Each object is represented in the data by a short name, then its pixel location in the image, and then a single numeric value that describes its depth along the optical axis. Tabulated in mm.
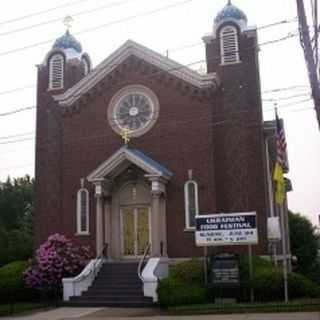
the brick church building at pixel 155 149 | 19878
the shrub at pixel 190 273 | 16598
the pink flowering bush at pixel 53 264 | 18576
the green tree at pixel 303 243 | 32906
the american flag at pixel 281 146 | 17408
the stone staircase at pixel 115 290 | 16766
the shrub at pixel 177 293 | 15572
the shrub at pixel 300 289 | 15922
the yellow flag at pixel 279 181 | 16971
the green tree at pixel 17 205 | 45233
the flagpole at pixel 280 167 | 16996
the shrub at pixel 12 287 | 19046
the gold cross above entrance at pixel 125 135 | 20783
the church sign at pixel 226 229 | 16308
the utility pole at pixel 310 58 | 11170
